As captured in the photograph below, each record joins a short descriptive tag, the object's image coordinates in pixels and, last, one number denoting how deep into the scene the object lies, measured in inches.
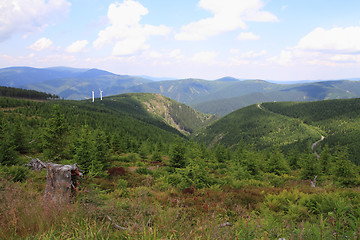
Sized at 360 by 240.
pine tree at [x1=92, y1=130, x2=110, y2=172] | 636.1
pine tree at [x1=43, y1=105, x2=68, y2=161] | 691.4
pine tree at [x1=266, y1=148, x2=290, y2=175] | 971.9
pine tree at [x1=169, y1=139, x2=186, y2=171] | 800.3
